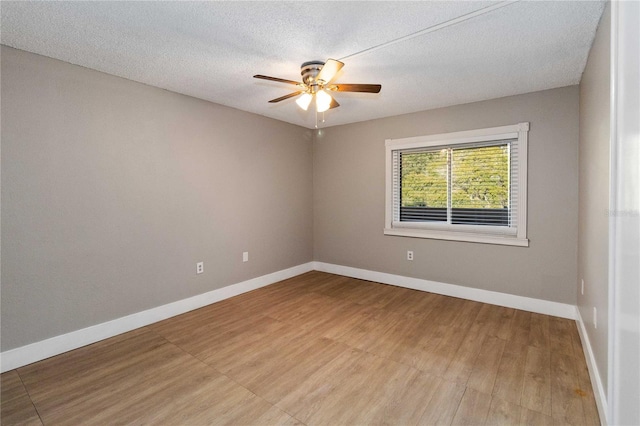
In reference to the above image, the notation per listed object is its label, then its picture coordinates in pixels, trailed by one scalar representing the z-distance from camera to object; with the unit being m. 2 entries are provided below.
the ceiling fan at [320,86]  2.21
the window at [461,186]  3.36
